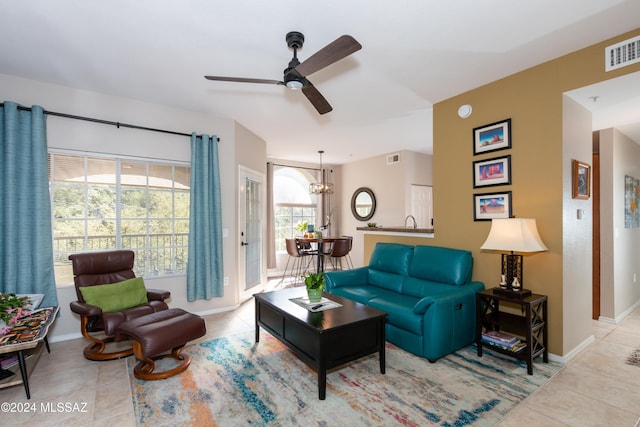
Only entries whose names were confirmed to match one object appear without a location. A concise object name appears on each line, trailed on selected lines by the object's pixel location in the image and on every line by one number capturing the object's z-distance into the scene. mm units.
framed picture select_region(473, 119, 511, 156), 3089
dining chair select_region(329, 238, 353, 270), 6125
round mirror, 7083
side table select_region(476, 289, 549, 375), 2510
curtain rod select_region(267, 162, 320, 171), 7133
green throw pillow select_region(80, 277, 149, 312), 2834
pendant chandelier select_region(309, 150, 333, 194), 6996
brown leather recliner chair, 2668
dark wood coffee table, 2189
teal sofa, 2688
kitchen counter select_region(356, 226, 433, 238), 3854
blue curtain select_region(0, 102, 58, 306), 2910
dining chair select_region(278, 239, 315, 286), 6051
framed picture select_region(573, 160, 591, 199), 2865
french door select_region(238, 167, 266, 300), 4691
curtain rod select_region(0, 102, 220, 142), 3166
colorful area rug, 1979
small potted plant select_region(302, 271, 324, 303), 2783
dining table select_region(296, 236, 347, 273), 6025
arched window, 7316
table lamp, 2559
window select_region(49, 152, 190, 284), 3328
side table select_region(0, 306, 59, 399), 2041
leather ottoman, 2316
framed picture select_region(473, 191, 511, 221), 3092
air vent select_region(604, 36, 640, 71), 2307
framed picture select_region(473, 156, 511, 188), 3090
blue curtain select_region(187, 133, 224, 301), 3955
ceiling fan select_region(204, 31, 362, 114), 1866
